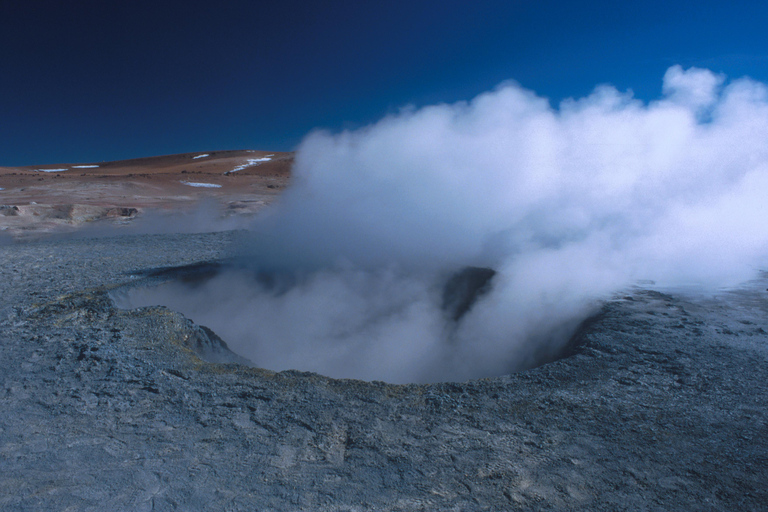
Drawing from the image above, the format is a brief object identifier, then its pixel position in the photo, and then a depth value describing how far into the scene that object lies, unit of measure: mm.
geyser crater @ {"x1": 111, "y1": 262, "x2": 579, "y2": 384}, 4660
